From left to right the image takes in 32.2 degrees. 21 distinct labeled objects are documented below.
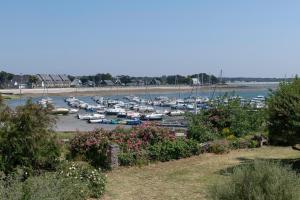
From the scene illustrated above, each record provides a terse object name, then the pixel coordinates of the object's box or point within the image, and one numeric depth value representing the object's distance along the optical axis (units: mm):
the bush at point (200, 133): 19266
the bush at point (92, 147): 15289
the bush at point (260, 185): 7125
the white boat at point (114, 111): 95462
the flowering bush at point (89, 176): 11398
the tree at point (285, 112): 14125
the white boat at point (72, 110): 103025
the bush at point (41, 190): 7391
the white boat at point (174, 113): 89038
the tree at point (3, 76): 194950
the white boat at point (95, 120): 79581
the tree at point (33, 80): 193500
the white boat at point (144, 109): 98325
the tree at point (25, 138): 12266
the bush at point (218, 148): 18062
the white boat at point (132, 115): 84538
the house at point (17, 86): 195800
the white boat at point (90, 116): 83844
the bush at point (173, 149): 16062
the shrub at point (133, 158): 15256
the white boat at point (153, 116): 80162
